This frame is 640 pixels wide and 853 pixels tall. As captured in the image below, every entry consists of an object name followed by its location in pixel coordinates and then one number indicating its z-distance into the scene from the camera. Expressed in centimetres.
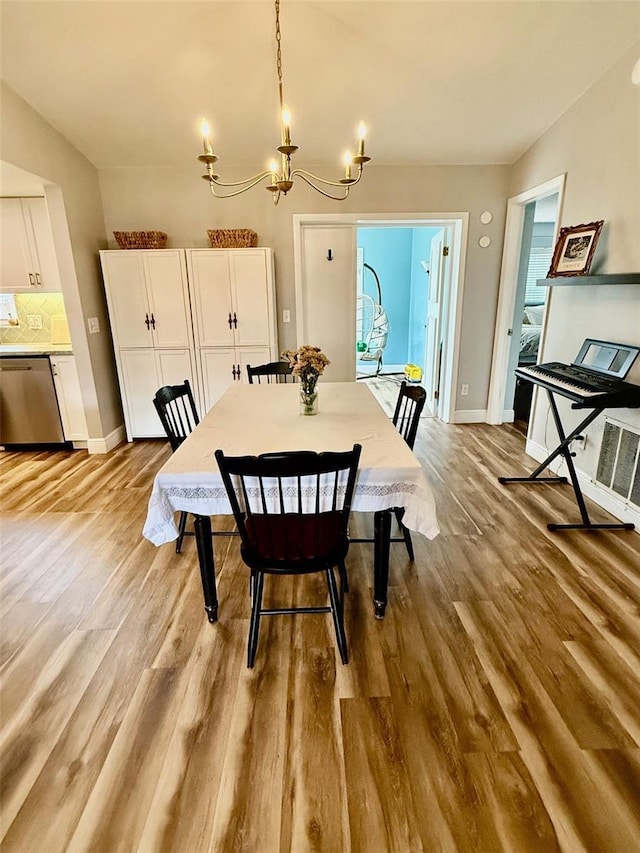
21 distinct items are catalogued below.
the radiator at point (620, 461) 260
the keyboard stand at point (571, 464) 259
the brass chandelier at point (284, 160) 170
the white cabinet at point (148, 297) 387
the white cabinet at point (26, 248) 367
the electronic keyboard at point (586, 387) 232
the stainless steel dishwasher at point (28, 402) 381
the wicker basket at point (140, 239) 384
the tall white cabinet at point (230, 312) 389
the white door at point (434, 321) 464
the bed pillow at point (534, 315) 609
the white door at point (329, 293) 424
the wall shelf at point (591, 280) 235
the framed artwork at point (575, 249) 280
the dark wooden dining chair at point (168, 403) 212
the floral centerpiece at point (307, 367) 213
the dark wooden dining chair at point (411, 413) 213
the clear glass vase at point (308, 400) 225
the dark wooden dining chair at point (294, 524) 152
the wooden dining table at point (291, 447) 164
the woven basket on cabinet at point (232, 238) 387
